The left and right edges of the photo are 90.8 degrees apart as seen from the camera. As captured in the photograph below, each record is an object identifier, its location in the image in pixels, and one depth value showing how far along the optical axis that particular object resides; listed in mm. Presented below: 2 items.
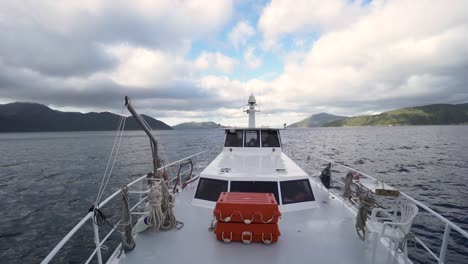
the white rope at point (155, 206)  5539
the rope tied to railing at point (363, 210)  5195
